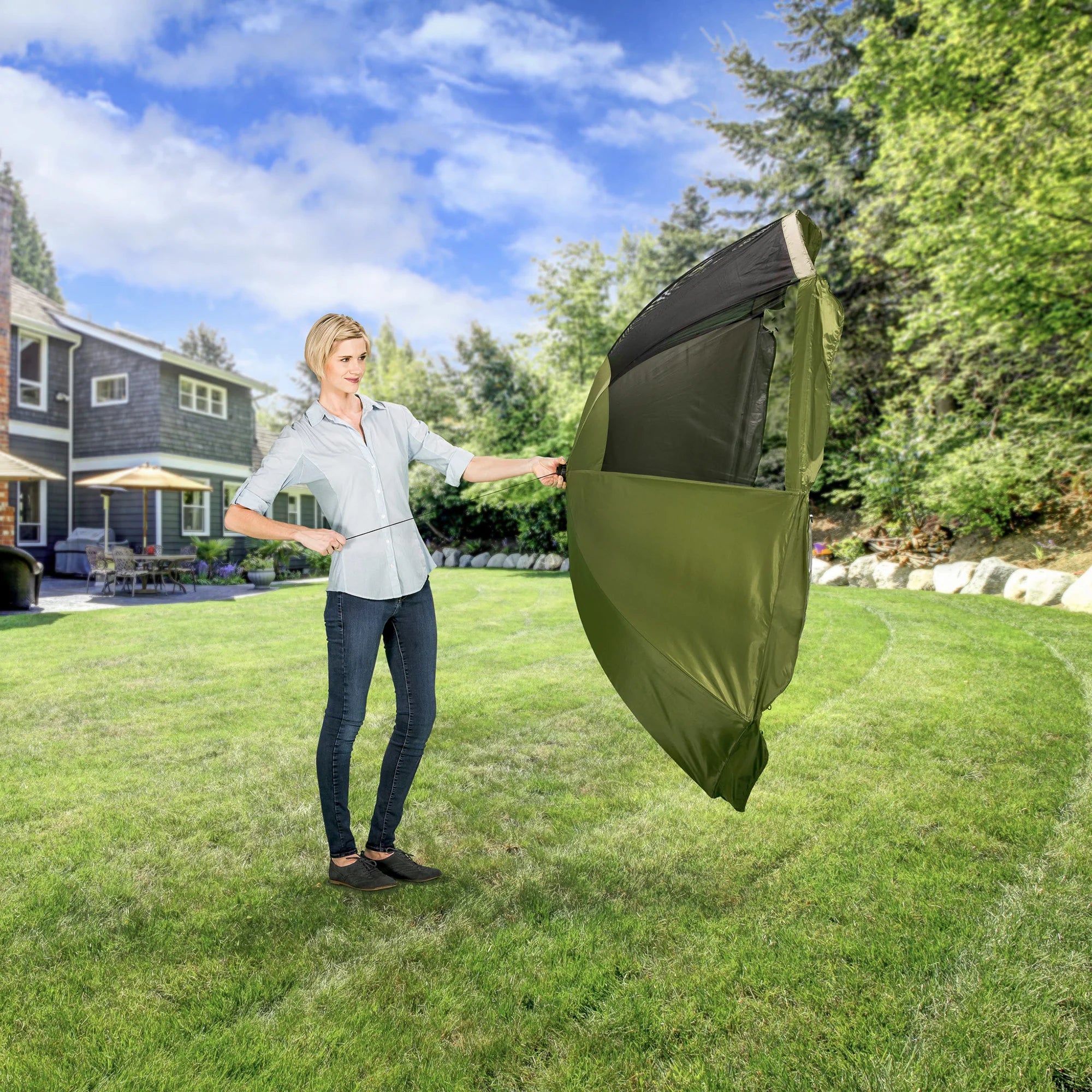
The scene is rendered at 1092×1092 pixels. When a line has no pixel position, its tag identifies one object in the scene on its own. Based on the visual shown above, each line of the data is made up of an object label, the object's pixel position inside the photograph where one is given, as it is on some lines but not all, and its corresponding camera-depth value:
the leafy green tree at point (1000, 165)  10.27
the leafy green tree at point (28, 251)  42.50
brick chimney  13.76
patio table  13.00
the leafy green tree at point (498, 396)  20.23
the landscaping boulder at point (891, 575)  11.77
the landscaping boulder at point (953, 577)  10.38
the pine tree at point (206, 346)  55.16
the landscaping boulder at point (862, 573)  12.25
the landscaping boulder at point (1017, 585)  9.34
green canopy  2.36
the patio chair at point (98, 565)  13.02
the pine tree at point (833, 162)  17.53
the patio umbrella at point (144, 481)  13.84
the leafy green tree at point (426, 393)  23.20
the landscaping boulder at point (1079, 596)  8.30
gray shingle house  17.31
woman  2.42
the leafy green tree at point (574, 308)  20.36
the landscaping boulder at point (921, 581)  11.16
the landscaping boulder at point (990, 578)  9.97
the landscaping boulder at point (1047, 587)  8.85
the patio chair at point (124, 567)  12.70
